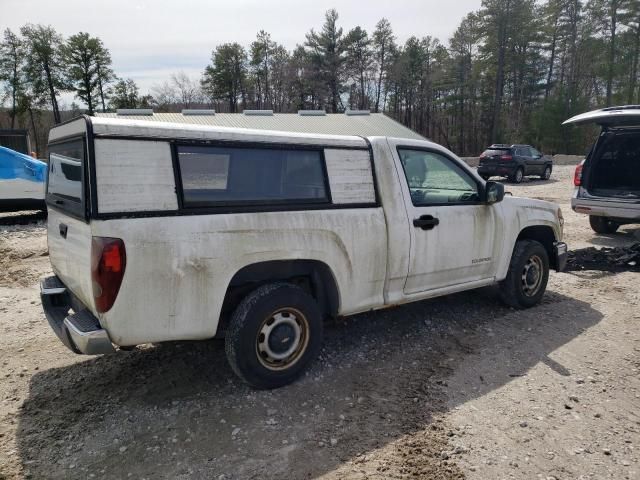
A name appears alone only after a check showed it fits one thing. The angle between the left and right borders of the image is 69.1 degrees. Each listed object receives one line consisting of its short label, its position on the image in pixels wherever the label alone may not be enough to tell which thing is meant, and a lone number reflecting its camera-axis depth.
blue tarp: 10.12
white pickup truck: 2.82
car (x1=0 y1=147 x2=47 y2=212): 10.10
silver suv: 8.03
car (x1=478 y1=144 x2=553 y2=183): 21.59
